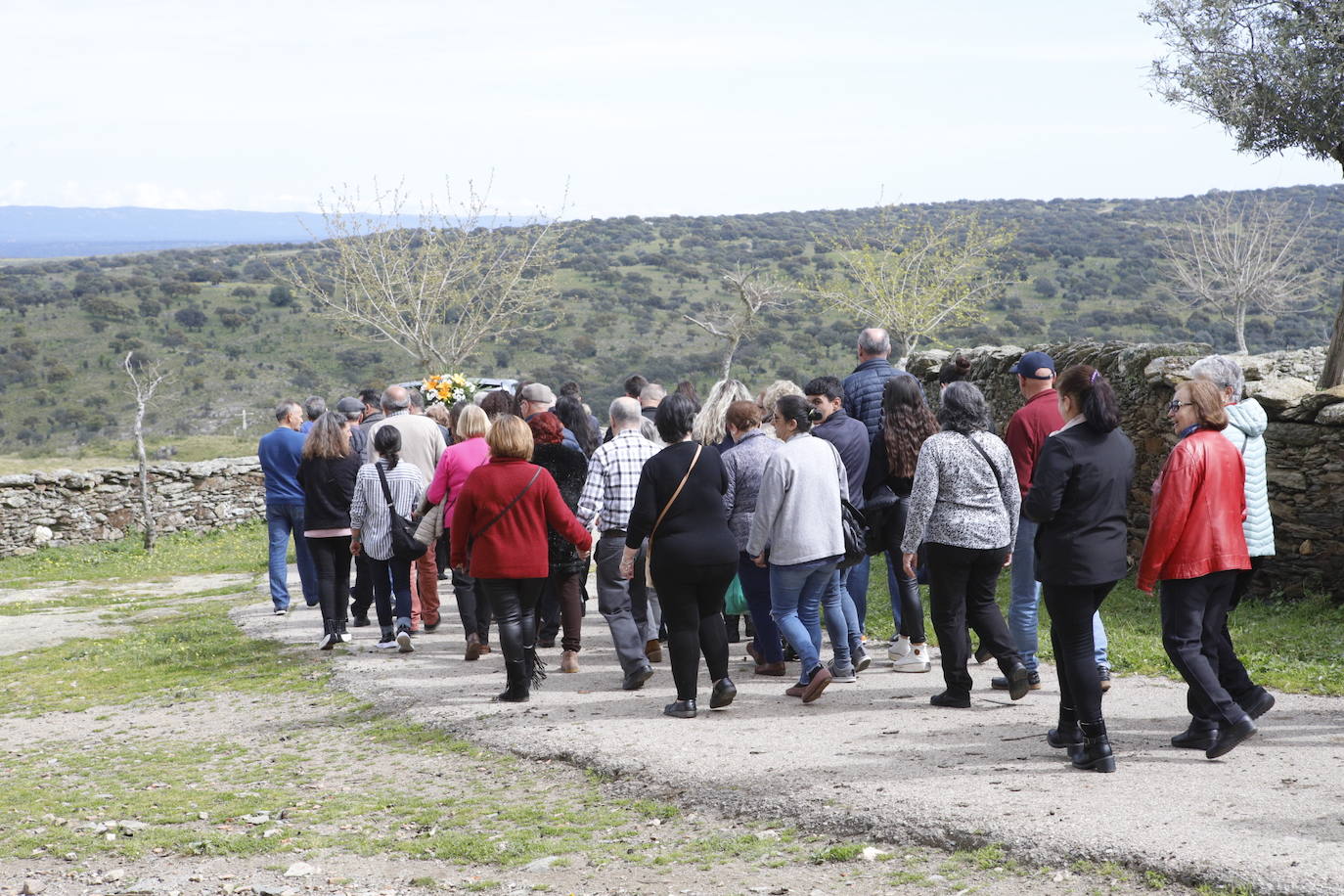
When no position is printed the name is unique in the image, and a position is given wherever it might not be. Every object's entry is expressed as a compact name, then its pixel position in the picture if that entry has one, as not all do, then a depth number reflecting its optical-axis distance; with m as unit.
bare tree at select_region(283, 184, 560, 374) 27.64
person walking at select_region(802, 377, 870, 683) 7.70
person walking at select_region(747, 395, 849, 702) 6.95
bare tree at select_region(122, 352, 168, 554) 18.43
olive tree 12.98
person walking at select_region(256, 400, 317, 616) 11.27
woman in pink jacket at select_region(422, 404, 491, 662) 8.61
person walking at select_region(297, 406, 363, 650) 9.94
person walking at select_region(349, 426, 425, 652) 9.21
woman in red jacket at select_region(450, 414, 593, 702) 7.30
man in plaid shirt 7.80
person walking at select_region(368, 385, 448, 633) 10.13
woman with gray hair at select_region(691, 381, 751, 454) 8.05
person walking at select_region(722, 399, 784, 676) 7.41
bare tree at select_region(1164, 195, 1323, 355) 36.78
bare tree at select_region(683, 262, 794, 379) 23.97
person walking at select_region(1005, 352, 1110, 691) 7.12
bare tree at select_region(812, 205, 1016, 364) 29.78
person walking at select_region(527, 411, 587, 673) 8.25
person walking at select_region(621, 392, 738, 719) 6.77
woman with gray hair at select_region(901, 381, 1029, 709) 6.46
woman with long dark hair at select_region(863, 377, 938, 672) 7.68
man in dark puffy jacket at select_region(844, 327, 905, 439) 8.41
